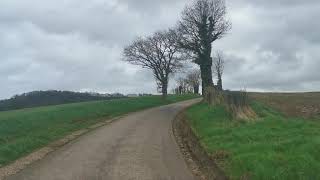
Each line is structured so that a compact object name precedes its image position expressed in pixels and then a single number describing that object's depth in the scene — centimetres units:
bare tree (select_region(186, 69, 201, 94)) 11372
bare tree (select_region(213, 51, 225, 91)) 9295
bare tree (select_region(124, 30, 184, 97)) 7406
